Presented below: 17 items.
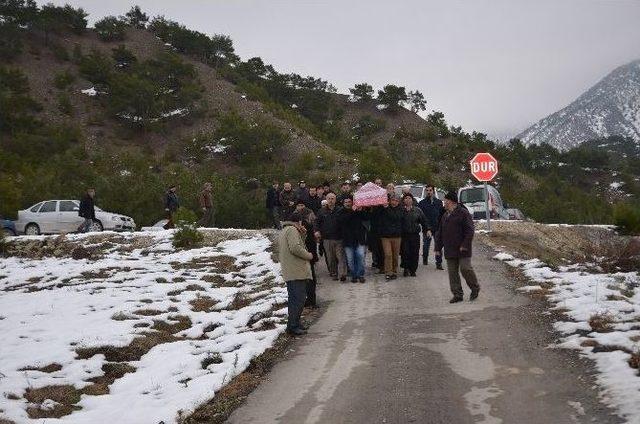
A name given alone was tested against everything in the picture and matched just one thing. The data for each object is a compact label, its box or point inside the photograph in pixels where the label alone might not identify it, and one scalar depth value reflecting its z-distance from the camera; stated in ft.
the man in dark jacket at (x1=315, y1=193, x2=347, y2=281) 38.91
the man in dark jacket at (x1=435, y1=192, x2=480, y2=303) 30.99
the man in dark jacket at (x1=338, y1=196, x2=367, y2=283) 38.55
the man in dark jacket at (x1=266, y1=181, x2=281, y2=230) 67.10
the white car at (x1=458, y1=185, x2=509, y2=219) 72.49
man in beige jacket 26.84
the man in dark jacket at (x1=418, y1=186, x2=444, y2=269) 43.80
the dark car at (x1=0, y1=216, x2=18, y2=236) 75.65
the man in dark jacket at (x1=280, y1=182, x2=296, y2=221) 50.72
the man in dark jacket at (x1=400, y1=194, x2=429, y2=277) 39.65
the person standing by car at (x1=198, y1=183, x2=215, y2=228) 67.31
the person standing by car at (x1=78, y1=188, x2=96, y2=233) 67.05
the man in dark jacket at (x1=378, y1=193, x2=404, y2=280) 38.63
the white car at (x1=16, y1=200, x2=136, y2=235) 77.36
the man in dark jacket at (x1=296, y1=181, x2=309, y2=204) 47.42
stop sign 53.93
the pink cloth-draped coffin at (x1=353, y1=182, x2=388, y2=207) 38.47
